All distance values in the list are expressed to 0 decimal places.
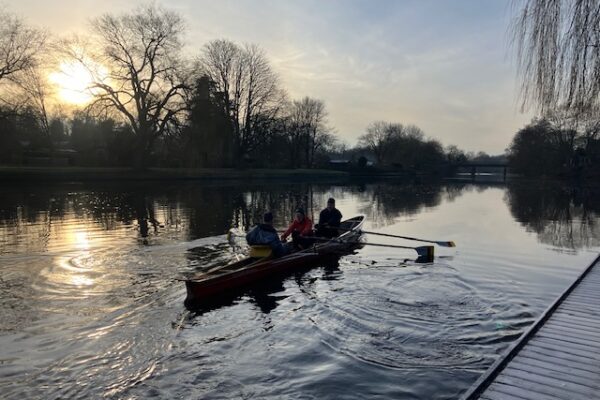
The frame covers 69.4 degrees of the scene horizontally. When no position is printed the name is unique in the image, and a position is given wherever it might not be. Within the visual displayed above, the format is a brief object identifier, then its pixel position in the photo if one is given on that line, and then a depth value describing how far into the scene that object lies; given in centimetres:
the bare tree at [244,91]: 5844
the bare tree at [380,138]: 10269
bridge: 9395
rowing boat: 859
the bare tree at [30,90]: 3756
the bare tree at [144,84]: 4244
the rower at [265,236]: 1082
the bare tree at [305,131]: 7475
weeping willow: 755
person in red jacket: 1293
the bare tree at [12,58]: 3641
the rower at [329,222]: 1440
